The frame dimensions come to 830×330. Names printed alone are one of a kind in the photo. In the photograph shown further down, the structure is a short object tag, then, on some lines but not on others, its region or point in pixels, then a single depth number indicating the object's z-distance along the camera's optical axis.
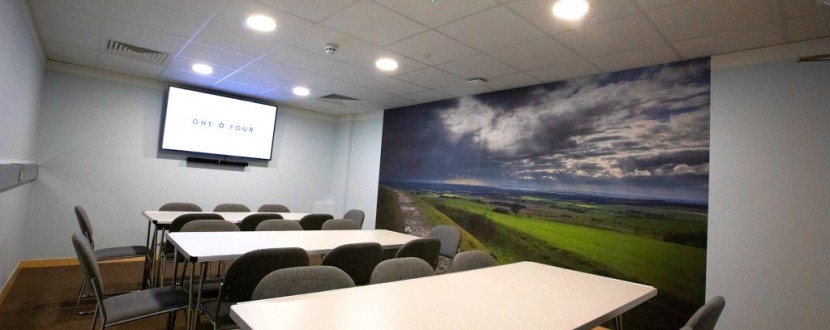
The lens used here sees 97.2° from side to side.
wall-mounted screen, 5.10
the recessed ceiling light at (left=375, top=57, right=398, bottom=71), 3.66
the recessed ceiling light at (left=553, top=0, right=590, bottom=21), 2.34
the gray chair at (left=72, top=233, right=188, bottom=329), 1.87
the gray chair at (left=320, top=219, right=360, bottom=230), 3.79
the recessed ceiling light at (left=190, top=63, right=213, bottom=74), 4.23
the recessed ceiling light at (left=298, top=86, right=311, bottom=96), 5.02
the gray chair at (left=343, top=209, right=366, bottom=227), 4.84
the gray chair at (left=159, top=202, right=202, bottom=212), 4.28
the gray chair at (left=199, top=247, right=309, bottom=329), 1.96
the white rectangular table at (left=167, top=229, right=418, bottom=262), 2.24
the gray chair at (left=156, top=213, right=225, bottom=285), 3.19
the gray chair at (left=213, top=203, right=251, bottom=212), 4.73
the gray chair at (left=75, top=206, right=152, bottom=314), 3.14
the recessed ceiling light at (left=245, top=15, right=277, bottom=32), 2.82
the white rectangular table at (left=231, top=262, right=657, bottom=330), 1.28
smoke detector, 3.27
